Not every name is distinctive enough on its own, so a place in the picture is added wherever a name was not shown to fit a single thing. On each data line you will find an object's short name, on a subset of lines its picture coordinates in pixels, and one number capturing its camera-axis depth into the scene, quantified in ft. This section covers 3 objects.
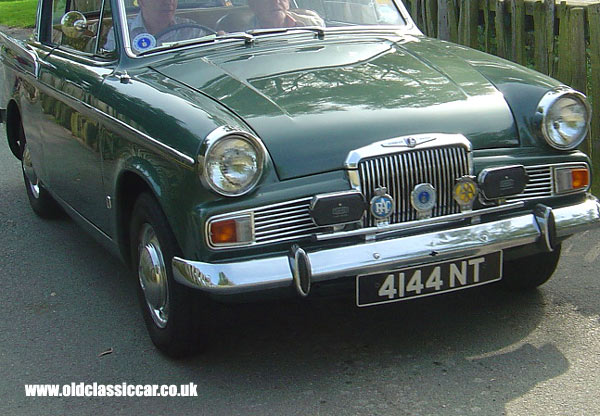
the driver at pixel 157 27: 15.56
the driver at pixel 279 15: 16.31
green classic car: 11.63
